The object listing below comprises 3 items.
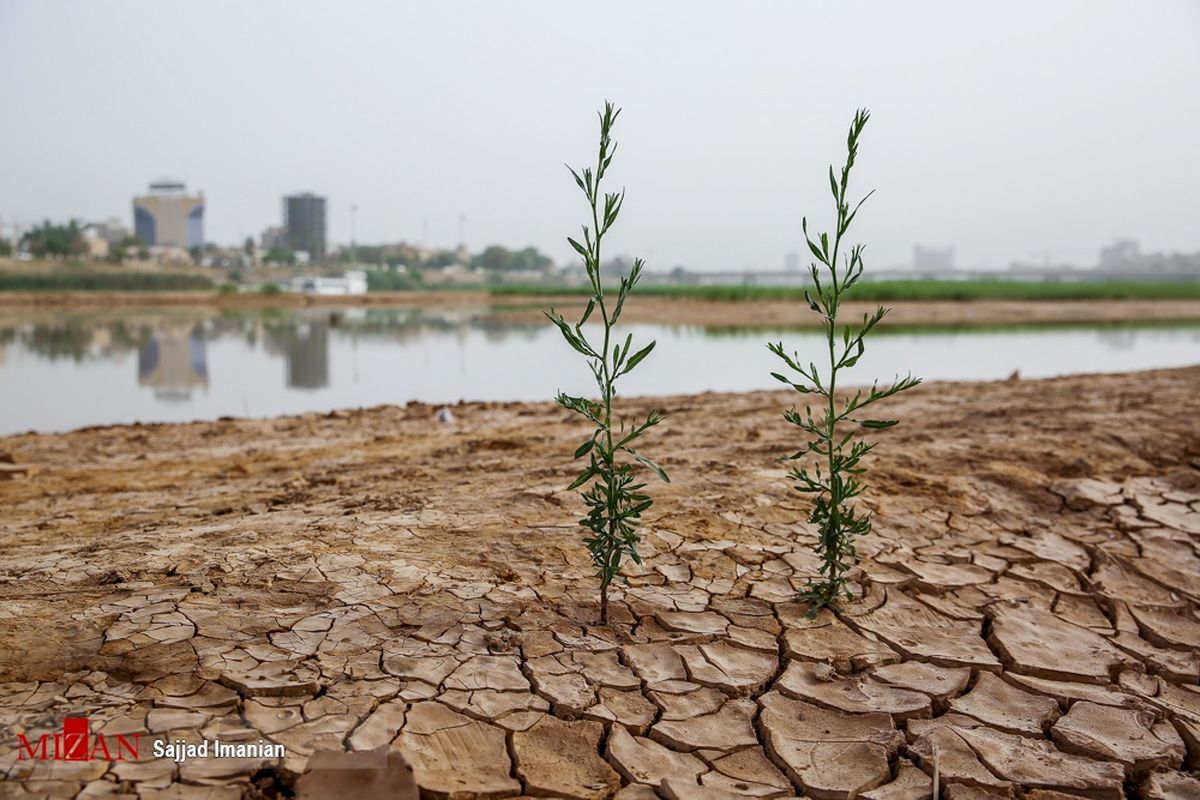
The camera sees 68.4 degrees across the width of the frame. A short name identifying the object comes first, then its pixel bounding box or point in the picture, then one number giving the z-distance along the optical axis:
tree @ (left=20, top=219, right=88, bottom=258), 70.88
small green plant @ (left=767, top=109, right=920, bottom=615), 2.63
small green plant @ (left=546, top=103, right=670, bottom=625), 2.52
